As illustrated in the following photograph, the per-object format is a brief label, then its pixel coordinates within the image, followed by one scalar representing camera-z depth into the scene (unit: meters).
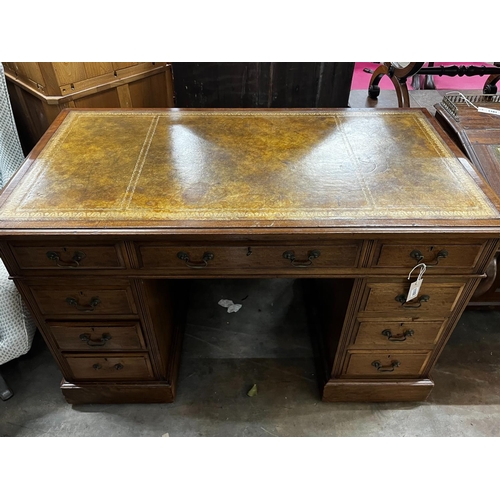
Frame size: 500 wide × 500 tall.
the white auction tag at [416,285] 1.23
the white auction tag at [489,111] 1.83
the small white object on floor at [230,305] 2.11
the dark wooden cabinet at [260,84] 2.03
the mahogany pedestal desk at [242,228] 1.14
